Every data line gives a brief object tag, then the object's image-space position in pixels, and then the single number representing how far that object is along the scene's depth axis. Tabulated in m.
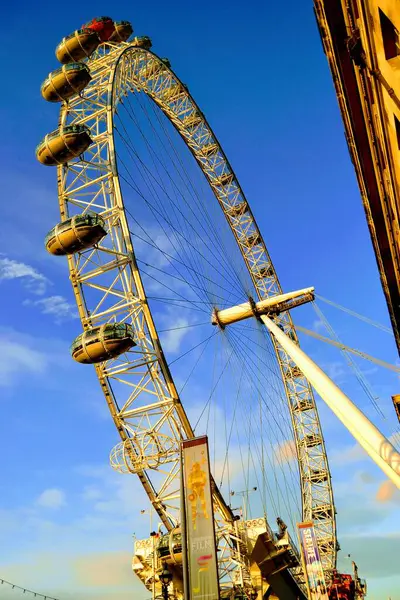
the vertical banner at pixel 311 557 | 38.97
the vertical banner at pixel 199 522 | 18.17
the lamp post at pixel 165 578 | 21.05
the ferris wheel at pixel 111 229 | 31.67
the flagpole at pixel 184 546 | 17.77
